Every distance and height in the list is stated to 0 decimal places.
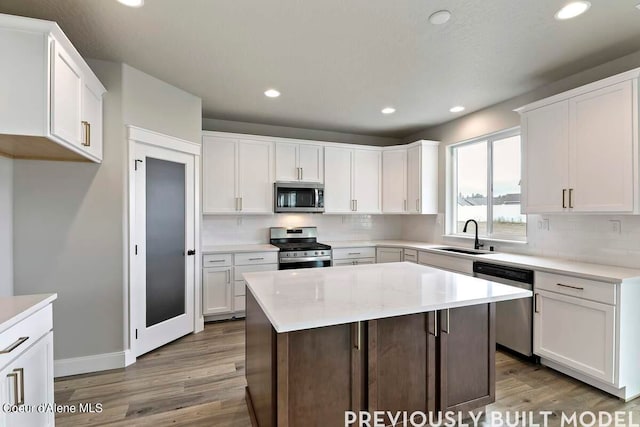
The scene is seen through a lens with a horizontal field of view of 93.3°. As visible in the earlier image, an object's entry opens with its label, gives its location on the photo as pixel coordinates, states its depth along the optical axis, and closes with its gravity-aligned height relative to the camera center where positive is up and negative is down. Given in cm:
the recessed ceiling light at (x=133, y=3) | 188 +132
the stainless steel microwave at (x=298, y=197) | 427 +24
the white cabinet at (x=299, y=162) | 432 +77
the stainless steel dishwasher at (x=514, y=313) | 271 -92
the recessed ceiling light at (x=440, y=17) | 196 +131
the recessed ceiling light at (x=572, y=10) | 188 +131
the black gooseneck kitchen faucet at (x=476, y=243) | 379 -35
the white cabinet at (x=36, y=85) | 164 +73
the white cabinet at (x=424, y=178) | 450 +56
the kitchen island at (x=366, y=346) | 147 -73
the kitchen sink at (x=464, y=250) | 359 -45
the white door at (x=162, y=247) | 282 -34
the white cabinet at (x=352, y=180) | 463 +54
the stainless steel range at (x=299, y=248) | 404 -47
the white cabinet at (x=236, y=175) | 394 +52
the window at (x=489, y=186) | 352 +37
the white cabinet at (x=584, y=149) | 226 +55
